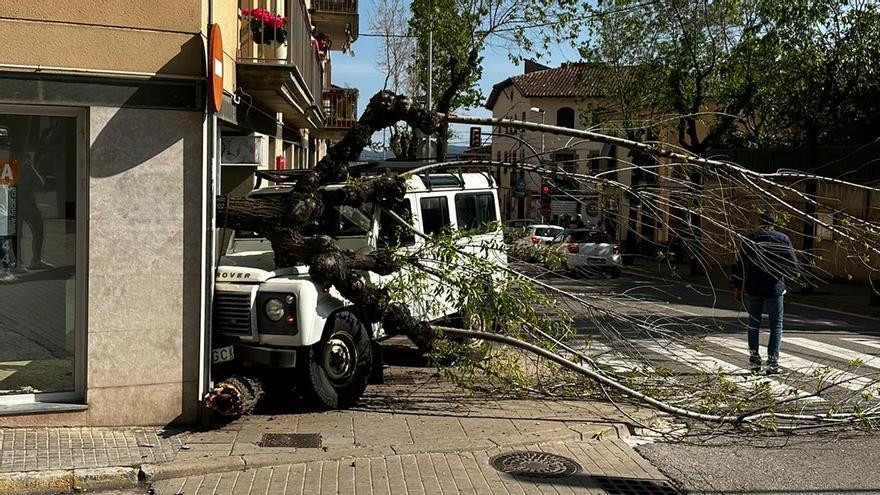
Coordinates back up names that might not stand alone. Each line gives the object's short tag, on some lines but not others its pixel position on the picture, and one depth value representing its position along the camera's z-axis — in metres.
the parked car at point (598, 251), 25.70
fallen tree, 7.60
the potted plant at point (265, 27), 10.71
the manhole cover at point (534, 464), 6.47
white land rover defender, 7.61
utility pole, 24.99
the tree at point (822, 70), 22.50
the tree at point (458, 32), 22.42
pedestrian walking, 9.04
